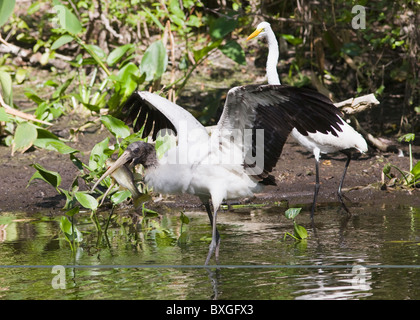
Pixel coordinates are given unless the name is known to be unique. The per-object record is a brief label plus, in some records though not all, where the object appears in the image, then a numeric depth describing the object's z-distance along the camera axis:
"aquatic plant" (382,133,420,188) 13.89
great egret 13.70
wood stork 9.64
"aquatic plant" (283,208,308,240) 10.62
